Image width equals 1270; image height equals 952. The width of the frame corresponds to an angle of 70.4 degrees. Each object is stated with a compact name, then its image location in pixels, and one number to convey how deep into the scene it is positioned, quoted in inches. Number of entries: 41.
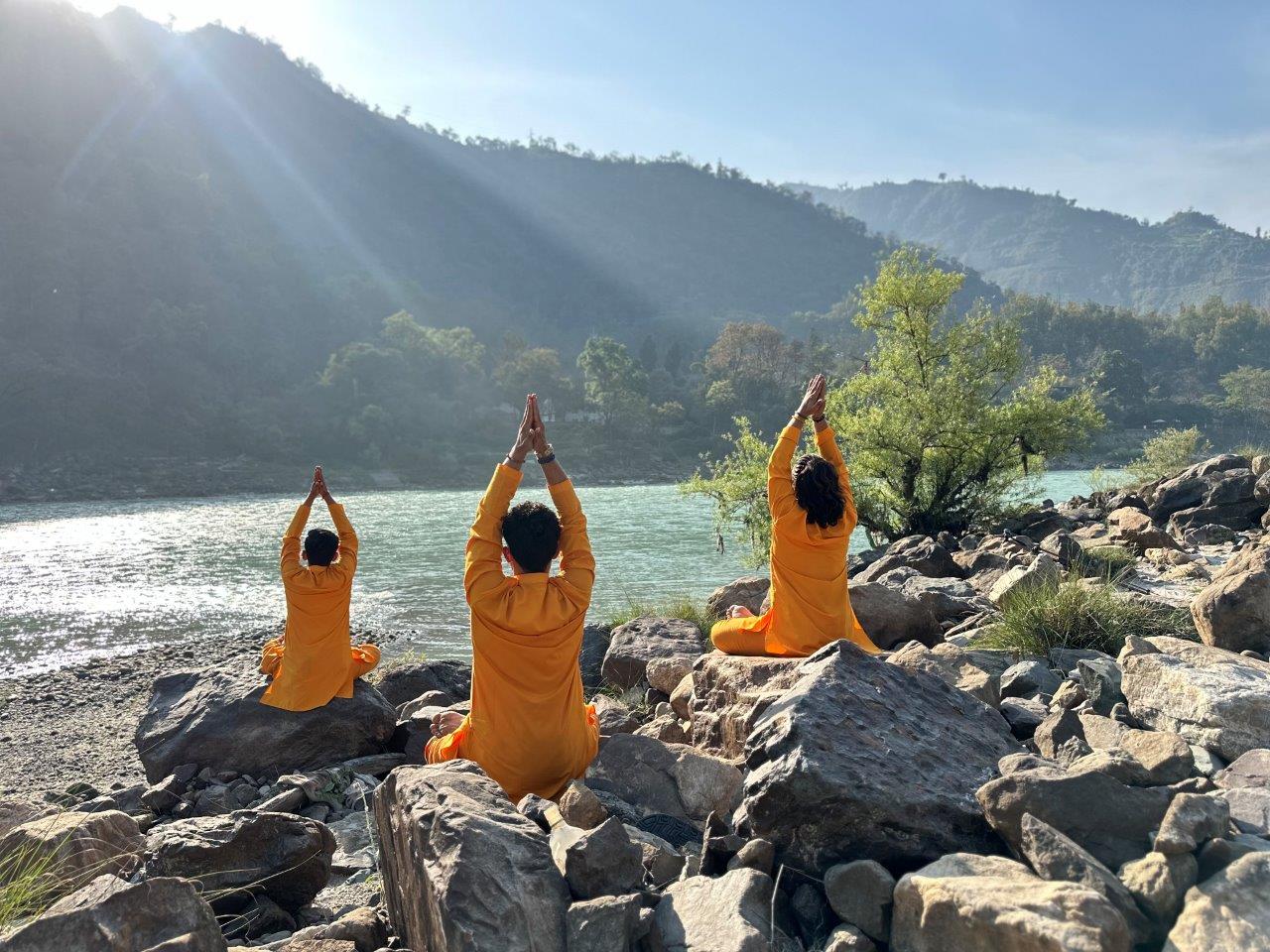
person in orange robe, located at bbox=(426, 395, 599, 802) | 148.8
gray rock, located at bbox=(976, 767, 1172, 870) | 99.2
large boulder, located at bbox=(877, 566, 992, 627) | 291.7
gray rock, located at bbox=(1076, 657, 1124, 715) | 160.6
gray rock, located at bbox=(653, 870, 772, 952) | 93.1
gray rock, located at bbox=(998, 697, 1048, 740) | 152.7
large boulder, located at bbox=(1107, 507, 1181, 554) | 418.0
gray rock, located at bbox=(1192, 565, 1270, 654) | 193.5
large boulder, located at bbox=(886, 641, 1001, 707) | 161.3
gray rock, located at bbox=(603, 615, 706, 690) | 290.4
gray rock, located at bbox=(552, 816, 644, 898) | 102.5
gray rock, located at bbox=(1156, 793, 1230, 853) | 91.2
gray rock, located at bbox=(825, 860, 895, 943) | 97.3
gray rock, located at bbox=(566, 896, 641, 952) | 95.3
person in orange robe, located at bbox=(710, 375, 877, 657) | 199.2
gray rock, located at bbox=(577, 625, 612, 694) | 329.4
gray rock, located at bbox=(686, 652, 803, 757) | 167.9
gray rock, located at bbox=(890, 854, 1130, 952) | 79.7
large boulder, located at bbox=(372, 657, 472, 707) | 314.3
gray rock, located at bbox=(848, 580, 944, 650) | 270.5
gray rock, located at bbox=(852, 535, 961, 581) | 411.5
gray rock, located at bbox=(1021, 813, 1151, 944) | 87.1
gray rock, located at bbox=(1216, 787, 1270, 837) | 103.4
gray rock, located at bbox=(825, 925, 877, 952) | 92.0
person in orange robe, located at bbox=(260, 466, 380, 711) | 247.4
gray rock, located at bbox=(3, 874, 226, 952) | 97.6
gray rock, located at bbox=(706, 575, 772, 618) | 372.5
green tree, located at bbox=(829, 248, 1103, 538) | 596.1
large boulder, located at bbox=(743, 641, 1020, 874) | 105.0
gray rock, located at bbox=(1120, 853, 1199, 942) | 87.7
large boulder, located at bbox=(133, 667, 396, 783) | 247.1
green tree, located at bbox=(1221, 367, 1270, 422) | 3122.5
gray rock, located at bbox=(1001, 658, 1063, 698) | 175.8
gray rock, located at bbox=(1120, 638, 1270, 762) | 137.3
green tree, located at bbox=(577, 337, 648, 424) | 2829.7
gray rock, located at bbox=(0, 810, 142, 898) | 132.1
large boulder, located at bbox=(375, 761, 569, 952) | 94.3
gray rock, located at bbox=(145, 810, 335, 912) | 136.1
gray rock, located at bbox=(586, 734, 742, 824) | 144.9
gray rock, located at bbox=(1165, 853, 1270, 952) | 81.6
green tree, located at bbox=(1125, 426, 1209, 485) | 1011.9
